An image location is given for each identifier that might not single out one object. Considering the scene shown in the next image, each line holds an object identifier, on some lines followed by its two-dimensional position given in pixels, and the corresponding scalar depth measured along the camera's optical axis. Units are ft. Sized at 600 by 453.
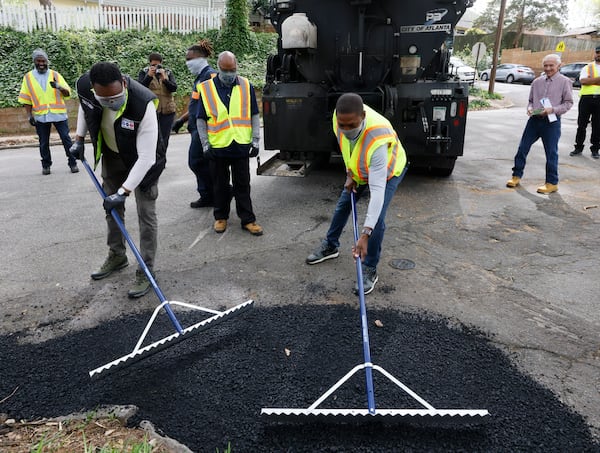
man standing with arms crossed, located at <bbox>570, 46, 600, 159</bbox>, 25.88
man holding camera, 19.22
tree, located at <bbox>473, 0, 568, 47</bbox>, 133.69
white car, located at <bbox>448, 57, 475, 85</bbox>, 72.54
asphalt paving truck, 18.66
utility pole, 61.33
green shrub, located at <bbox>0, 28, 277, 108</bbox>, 40.04
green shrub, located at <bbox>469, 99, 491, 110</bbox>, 54.85
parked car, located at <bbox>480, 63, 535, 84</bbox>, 91.30
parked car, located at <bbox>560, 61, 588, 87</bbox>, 74.95
